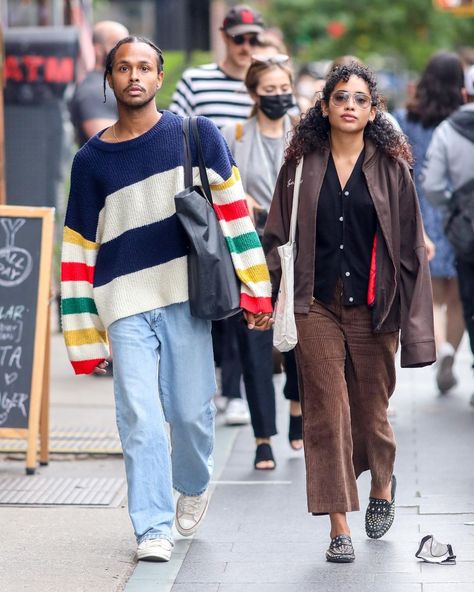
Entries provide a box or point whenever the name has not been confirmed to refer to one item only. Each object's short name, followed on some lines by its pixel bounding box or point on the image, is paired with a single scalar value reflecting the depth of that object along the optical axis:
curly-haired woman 10.28
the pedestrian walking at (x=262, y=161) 13.70
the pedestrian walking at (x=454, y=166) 15.94
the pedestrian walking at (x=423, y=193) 17.03
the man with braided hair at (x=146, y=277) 10.24
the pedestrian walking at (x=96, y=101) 17.06
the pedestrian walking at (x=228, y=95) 15.87
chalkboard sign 13.39
